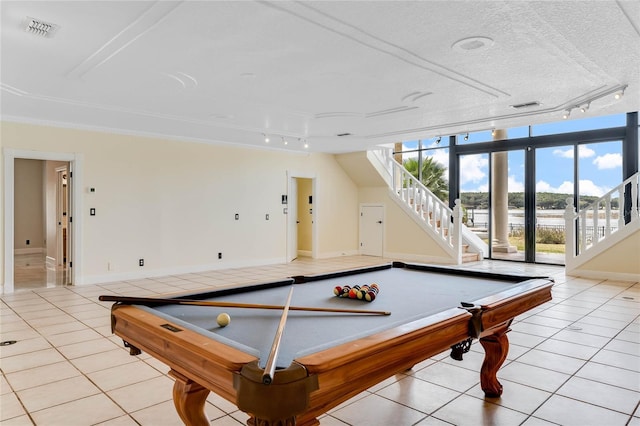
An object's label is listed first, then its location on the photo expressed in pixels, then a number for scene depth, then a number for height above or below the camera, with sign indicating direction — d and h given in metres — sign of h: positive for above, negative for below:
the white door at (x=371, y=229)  10.48 -0.48
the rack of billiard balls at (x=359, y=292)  2.48 -0.51
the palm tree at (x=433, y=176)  10.93 +0.97
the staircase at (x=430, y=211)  8.98 -0.01
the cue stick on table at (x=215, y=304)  2.07 -0.49
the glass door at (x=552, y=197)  8.64 +0.29
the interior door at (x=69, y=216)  6.63 -0.05
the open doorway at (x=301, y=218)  9.59 -0.15
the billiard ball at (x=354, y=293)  2.50 -0.51
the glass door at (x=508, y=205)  9.29 +0.13
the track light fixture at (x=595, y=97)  4.72 +1.42
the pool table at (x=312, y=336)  1.27 -0.55
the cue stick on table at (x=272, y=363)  1.16 -0.47
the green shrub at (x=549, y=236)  8.83 -0.57
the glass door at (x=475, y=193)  9.78 +0.45
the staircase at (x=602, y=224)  7.17 -0.27
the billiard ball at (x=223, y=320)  1.88 -0.51
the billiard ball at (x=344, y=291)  2.58 -0.52
